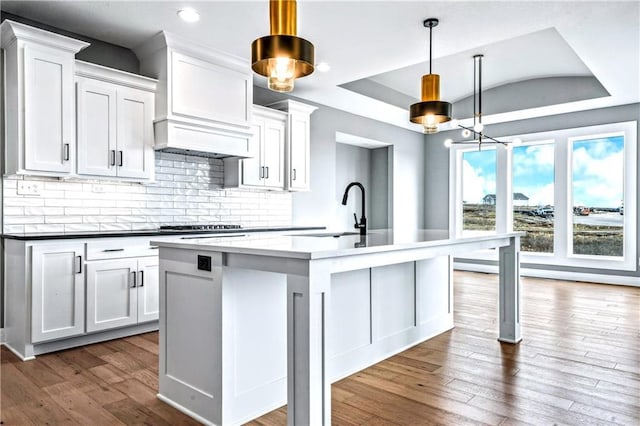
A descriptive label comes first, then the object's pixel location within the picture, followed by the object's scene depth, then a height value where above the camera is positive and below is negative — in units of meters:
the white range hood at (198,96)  3.84 +1.10
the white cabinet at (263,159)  4.75 +0.61
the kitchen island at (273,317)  1.64 -0.51
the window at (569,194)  6.20 +0.30
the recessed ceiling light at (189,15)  3.33 +1.56
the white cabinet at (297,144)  5.21 +0.84
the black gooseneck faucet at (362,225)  2.96 -0.09
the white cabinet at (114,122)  3.49 +0.76
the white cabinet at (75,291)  3.04 -0.60
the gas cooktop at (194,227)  4.10 -0.15
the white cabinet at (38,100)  3.12 +0.84
